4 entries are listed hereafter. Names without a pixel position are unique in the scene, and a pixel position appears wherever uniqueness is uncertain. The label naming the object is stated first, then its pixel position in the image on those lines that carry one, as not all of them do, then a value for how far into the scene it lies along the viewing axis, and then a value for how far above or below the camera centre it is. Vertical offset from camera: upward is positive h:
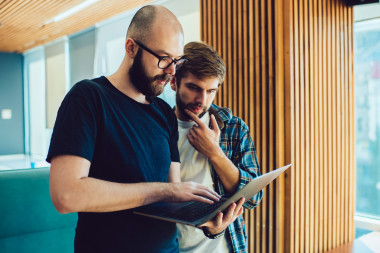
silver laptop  1.05 -0.30
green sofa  1.89 -0.54
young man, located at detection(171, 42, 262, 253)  1.62 -0.09
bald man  1.01 -0.07
